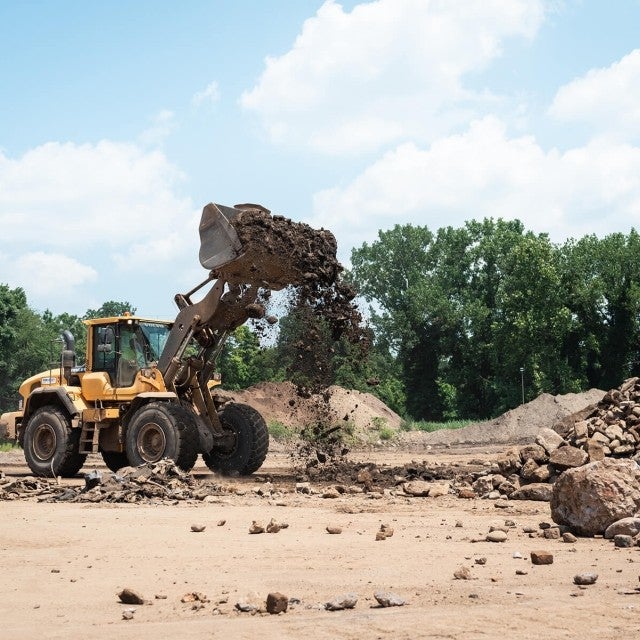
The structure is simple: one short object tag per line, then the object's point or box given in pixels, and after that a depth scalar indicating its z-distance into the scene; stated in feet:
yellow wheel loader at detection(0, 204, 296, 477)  56.08
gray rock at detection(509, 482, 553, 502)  46.78
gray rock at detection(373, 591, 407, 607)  23.13
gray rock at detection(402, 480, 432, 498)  49.34
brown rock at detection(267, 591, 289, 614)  22.74
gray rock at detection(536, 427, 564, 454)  49.71
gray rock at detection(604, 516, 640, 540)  33.14
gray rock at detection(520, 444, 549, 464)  49.80
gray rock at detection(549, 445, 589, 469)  47.60
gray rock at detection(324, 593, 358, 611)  22.94
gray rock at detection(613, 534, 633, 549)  32.37
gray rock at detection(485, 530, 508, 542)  33.71
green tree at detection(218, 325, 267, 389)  199.82
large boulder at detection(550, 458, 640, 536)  34.63
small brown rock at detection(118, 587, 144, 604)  24.16
